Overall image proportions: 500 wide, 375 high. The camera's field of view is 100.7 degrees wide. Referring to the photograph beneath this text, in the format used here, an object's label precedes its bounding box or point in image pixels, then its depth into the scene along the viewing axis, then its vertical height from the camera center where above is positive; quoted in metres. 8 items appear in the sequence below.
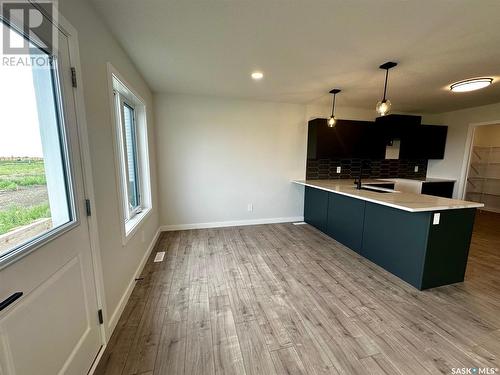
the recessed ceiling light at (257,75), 2.71 +1.11
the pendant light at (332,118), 3.35 +0.69
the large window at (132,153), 2.23 +0.05
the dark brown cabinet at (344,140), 4.12 +0.39
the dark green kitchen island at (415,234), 2.13 -0.84
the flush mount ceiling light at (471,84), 2.69 +1.02
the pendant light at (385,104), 2.38 +0.65
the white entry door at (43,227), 0.85 -0.35
